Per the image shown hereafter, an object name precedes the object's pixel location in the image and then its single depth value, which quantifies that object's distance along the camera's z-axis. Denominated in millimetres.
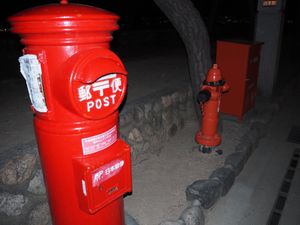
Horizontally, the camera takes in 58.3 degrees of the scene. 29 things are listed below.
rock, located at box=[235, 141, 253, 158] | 3828
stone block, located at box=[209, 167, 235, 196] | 3172
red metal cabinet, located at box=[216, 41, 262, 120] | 4316
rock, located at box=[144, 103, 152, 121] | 3623
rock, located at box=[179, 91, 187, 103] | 4383
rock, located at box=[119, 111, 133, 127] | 3216
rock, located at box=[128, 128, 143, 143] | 3433
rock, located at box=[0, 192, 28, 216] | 2071
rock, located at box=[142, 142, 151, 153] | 3723
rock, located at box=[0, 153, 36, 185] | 2045
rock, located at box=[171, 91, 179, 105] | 4185
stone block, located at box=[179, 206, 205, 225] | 2600
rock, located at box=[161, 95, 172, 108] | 3955
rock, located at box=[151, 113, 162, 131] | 3818
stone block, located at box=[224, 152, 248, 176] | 3480
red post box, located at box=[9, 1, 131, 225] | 1496
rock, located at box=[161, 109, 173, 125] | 4026
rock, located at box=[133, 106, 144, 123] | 3458
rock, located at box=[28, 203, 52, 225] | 2293
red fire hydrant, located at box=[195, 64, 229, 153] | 3377
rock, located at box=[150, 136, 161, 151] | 3854
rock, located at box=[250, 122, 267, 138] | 4571
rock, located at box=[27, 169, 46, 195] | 2271
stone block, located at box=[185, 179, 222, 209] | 2885
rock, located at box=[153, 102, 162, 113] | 3786
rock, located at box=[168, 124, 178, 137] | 4234
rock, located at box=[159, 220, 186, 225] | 2500
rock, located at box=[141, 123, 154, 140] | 3661
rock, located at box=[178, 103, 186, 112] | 4424
